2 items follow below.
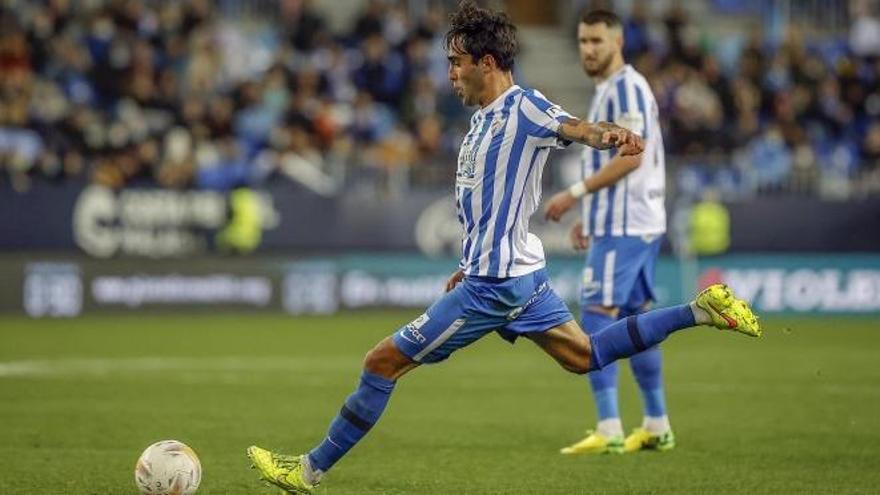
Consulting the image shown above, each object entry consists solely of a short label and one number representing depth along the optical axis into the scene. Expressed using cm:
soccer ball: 1454
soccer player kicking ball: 1483
